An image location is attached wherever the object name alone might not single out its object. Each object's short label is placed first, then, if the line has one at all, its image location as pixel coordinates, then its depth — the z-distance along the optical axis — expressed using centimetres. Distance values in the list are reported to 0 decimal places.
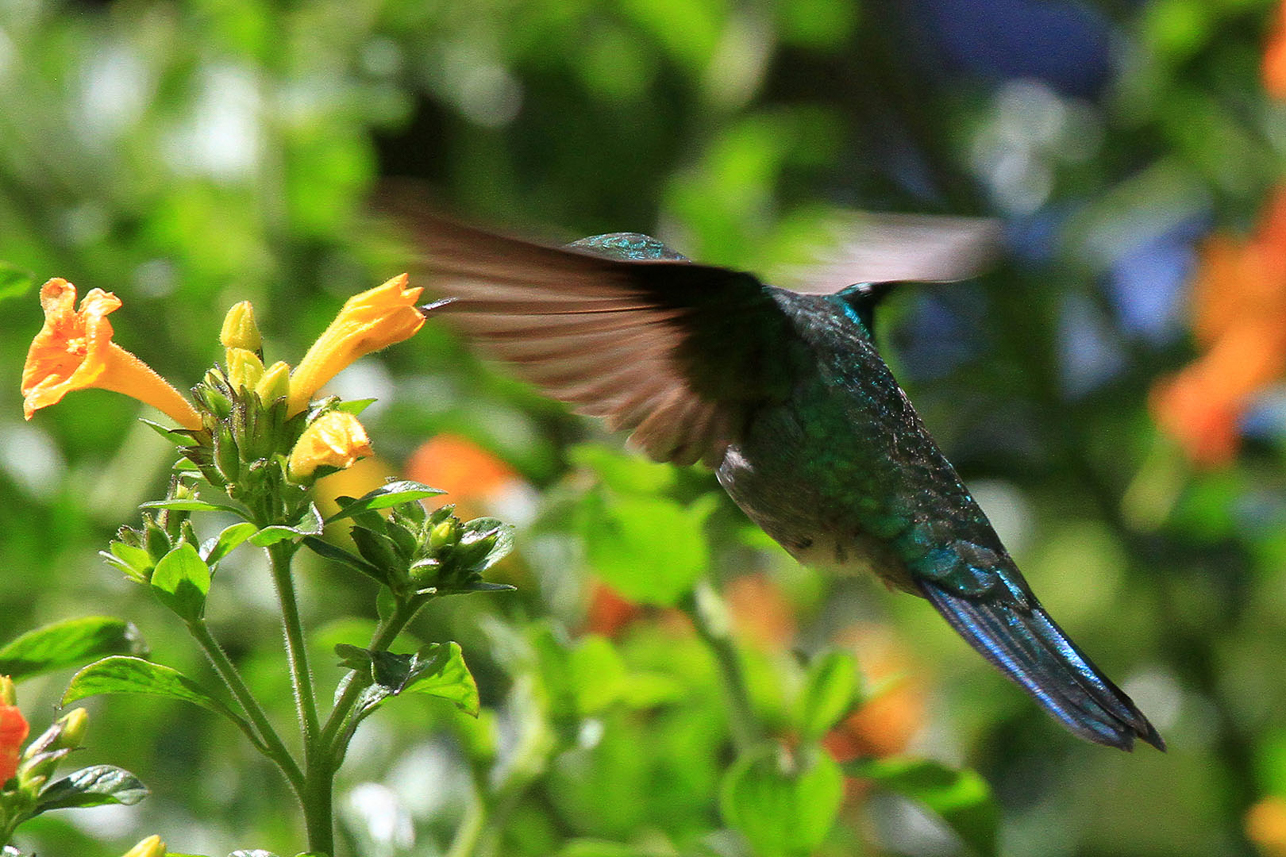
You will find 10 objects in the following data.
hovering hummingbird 258
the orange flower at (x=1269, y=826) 274
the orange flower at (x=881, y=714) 302
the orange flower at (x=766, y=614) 322
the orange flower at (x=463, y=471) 280
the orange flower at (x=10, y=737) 255
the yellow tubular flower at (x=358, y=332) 257
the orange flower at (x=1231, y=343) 320
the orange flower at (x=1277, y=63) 315
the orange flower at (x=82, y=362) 256
